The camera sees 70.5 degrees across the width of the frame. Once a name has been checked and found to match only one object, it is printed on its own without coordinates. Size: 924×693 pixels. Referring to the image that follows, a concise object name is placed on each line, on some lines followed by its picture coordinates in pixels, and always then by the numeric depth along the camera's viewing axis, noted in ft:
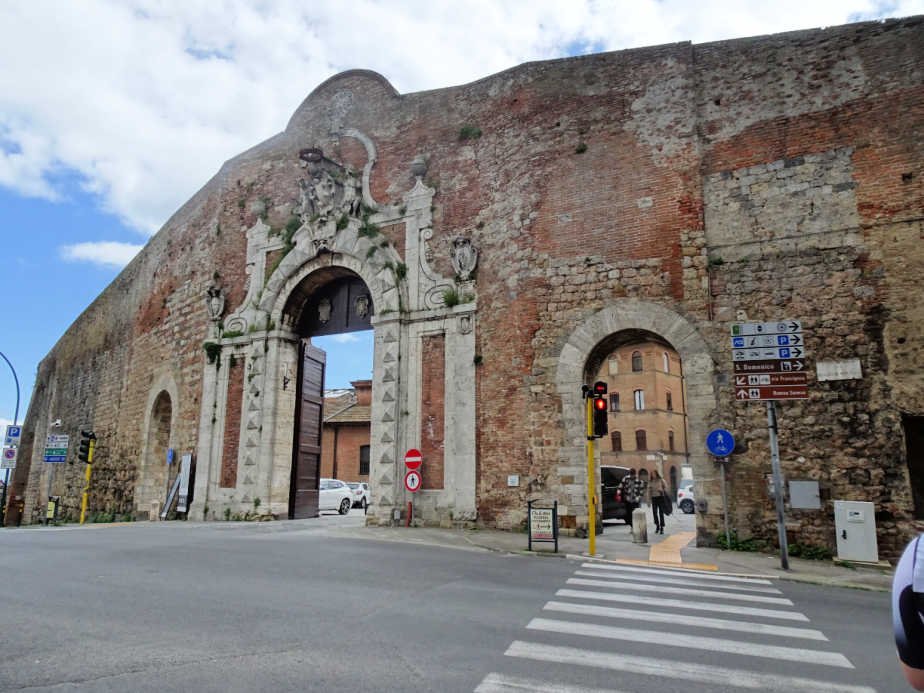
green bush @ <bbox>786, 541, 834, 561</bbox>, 35.78
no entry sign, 48.34
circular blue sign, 38.47
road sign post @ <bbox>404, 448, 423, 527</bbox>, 47.75
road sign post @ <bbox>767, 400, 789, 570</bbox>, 32.50
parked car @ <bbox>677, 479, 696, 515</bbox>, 87.64
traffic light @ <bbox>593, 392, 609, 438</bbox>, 36.42
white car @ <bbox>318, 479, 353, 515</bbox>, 83.53
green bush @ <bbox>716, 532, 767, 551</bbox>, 37.70
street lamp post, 86.59
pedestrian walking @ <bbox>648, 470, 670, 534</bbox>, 51.34
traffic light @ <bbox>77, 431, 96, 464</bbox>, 68.54
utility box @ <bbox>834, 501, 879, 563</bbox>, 33.73
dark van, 55.98
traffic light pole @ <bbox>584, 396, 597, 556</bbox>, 35.12
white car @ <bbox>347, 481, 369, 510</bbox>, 99.19
